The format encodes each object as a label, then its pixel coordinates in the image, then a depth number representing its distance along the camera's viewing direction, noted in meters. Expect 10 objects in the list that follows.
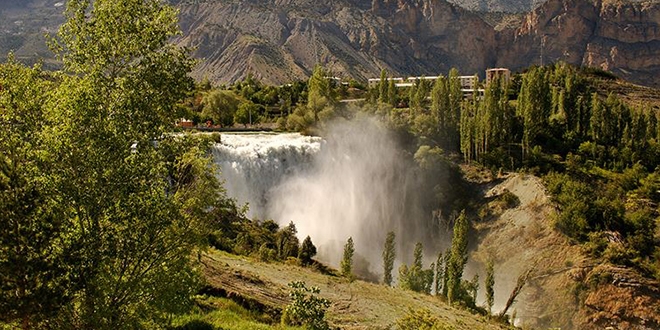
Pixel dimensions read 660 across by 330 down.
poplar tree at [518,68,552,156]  83.62
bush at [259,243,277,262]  46.98
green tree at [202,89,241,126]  94.75
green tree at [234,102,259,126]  96.19
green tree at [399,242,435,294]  54.21
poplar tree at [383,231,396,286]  60.97
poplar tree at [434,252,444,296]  58.59
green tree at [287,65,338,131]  86.94
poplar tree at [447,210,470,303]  55.79
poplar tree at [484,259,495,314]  53.41
